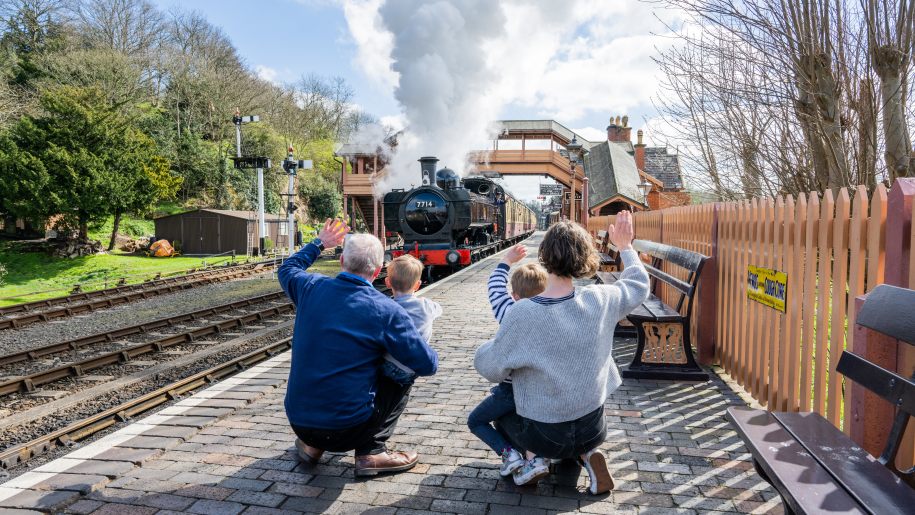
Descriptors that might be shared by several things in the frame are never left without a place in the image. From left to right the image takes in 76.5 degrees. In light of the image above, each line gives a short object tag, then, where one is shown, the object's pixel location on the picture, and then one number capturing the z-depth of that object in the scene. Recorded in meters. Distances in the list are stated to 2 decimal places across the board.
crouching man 2.91
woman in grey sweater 2.65
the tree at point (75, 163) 21.52
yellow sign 3.78
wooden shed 26.83
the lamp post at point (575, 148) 17.58
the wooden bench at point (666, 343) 4.80
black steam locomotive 14.86
